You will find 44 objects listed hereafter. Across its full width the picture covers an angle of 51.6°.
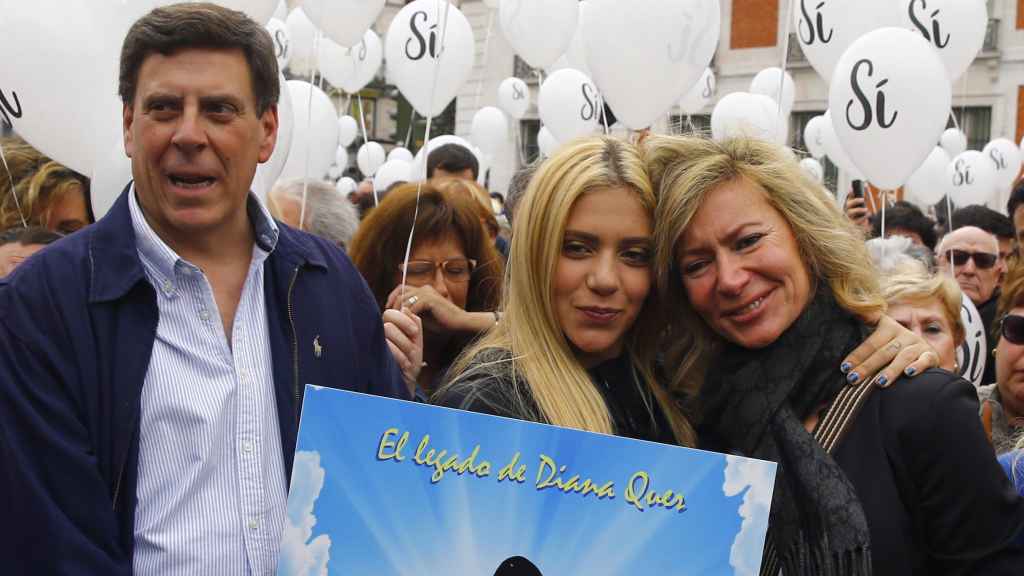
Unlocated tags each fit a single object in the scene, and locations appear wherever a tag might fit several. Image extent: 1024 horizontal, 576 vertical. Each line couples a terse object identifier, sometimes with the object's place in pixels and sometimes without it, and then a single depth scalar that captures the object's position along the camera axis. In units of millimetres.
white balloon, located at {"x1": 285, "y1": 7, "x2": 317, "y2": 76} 9000
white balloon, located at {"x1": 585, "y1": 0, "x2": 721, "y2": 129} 4297
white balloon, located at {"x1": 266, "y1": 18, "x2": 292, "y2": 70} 7157
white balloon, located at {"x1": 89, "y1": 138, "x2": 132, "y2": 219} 2840
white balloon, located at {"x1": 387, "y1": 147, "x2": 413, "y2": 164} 11806
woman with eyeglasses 3166
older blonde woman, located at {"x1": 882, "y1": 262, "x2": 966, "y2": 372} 3225
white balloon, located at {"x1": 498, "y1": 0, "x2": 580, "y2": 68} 6641
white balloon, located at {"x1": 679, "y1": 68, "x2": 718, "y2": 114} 10522
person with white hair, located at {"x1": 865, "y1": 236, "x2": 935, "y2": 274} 3821
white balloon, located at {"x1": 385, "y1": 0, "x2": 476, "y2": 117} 6746
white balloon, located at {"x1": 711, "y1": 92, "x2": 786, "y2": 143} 8156
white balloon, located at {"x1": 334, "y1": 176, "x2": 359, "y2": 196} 12384
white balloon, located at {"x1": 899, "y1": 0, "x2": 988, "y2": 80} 6781
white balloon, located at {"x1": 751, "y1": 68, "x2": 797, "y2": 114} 10749
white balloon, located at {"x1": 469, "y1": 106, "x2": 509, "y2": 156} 12656
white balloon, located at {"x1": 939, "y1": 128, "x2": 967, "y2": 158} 13492
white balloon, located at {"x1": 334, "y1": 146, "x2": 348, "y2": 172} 12847
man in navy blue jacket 1563
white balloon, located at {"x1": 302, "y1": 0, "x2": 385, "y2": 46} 4547
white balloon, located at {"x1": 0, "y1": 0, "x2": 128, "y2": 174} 3078
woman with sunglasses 2721
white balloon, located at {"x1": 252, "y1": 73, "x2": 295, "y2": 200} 3484
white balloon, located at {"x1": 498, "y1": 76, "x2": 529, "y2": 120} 13734
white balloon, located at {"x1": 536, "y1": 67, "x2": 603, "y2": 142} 8273
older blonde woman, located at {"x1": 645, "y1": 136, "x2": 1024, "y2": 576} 1778
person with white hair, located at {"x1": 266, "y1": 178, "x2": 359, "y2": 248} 4391
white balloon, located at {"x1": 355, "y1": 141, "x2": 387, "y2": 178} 12613
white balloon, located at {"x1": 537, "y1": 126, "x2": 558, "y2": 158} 10872
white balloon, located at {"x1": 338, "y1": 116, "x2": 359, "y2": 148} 13180
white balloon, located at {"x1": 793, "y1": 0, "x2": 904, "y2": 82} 6234
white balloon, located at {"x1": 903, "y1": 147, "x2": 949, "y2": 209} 10656
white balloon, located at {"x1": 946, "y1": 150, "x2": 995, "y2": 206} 10867
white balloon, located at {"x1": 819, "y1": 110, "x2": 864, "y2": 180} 7899
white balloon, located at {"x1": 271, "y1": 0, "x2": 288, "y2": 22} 8922
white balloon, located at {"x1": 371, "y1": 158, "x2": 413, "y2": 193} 10164
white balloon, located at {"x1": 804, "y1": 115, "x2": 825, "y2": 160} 11728
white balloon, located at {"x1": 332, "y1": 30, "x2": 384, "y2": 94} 9500
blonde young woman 1985
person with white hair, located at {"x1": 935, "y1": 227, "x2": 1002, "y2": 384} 5395
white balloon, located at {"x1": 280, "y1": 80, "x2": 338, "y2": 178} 5230
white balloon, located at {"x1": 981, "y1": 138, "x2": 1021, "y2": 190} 11828
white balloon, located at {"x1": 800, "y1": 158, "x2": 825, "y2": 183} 9831
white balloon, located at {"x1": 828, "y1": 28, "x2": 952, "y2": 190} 5168
